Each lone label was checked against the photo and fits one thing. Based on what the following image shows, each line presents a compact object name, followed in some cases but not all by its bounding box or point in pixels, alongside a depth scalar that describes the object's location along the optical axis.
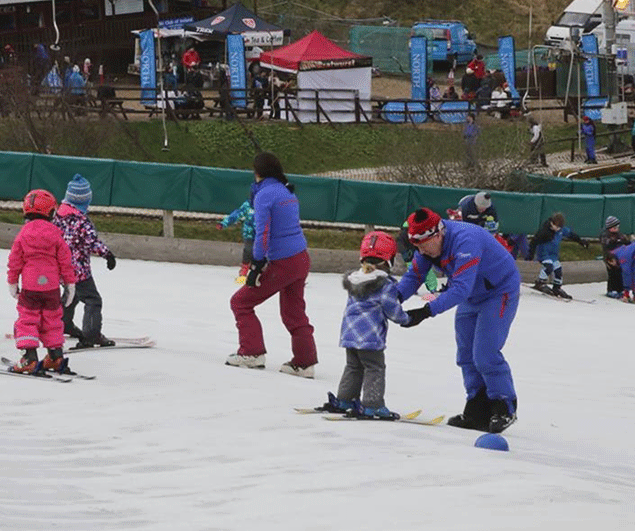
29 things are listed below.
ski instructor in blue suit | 11.26
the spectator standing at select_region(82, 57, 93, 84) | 40.86
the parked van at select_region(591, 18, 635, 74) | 48.68
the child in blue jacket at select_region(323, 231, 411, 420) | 11.45
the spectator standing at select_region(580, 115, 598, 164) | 38.28
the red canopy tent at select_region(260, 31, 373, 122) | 41.72
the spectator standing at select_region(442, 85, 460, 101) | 44.12
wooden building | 49.06
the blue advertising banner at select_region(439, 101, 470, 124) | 41.94
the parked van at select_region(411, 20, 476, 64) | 54.03
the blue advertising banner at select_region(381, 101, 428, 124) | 42.28
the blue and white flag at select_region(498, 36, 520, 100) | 43.91
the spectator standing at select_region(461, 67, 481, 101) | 44.41
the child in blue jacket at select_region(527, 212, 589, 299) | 23.58
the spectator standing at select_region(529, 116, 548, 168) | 36.12
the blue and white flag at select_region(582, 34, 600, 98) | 43.31
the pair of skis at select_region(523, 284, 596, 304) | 23.56
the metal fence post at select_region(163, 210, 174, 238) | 25.34
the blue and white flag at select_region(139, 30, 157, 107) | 39.84
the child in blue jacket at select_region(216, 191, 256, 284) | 20.47
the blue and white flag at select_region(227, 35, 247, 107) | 40.81
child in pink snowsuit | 12.84
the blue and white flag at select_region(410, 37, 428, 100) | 43.31
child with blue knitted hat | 14.25
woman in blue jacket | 13.66
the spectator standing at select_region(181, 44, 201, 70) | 44.84
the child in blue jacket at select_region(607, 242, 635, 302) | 24.28
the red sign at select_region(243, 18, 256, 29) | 45.41
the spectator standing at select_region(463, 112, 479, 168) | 30.72
